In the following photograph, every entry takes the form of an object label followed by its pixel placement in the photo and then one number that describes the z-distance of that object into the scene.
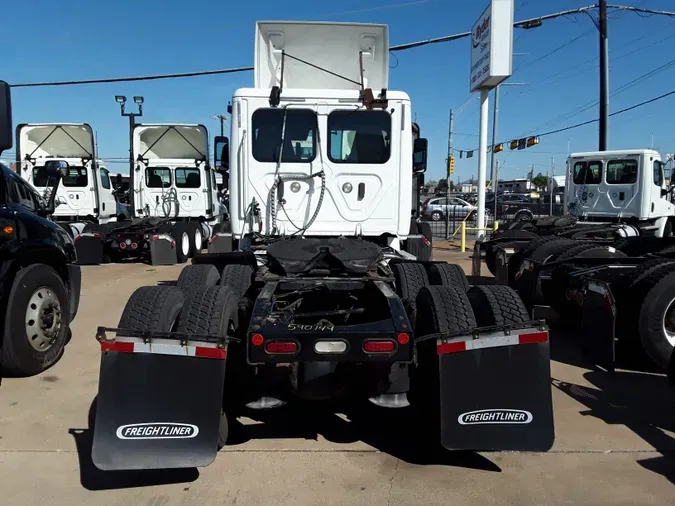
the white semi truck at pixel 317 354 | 3.17
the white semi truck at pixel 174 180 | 15.92
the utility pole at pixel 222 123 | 29.03
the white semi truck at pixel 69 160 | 15.63
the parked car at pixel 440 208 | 31.40
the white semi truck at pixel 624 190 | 12.02
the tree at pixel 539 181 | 83.01
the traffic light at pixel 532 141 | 30.27
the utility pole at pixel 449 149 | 27.18
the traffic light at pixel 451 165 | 27.41
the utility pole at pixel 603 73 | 17.91
